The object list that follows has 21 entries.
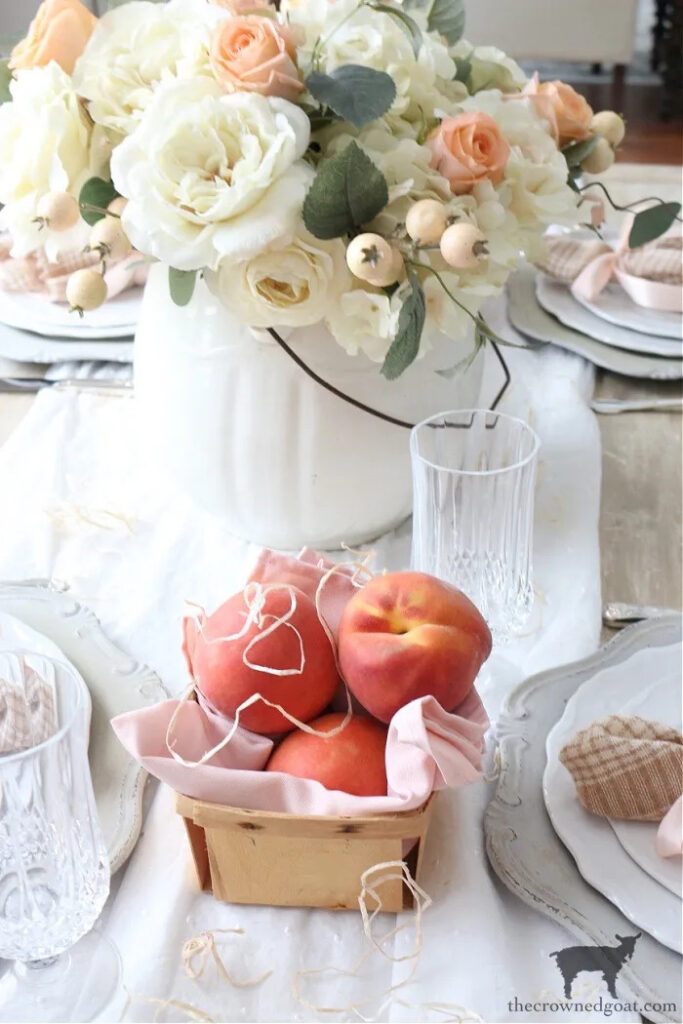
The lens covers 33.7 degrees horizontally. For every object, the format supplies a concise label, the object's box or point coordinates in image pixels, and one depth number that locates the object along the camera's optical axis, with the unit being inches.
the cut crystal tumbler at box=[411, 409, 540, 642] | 29.3
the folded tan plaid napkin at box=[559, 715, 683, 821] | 25.0
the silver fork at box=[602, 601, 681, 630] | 33.6
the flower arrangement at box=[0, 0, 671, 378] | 27.9
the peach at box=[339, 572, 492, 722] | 23.6
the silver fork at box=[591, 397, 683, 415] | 45.8
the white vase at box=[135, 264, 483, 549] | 33.0
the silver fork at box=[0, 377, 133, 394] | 46.4
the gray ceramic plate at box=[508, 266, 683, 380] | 47.3
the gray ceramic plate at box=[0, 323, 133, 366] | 47.7
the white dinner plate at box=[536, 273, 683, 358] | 47.9
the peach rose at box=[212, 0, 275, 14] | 29.8
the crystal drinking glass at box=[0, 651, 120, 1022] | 21.8
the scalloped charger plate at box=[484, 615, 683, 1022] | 22.8
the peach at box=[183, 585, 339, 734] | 24.0
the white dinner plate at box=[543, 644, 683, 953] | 23.5
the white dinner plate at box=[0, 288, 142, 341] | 48.7
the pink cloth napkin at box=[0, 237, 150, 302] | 49.3
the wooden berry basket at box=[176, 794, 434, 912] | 22.4
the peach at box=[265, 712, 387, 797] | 23.2
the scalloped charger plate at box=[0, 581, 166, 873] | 26.3
